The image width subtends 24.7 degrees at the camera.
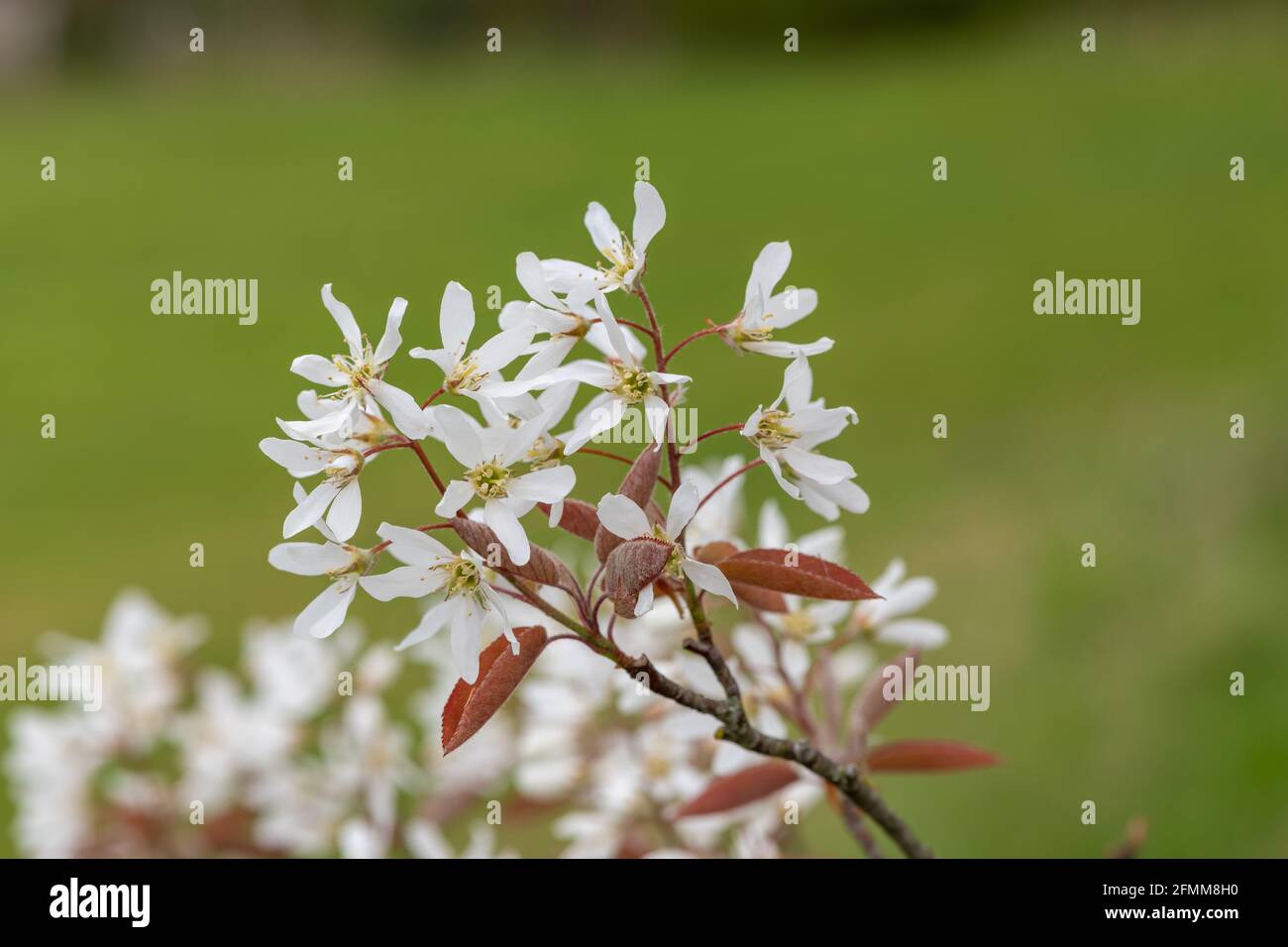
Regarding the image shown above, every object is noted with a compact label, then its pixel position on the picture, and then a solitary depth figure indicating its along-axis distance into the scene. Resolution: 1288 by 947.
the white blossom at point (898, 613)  0.53
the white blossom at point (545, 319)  0.47
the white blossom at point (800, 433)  0.48
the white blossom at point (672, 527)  0.46
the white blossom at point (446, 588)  0.47
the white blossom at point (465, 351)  0.47
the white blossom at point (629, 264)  0.48
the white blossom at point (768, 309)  0.48
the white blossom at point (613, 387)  0.46
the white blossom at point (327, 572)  0.47
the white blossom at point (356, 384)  0.46
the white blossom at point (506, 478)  0.46
